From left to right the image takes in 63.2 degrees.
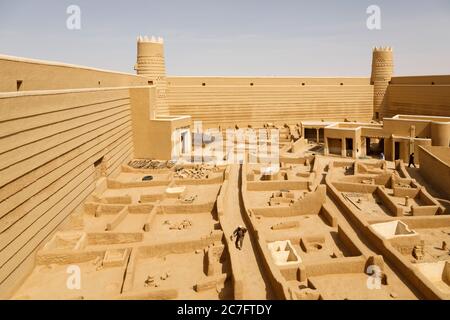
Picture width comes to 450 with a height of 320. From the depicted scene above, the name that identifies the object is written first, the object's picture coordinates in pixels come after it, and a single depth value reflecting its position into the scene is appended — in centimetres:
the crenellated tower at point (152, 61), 3199
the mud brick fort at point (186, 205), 1095
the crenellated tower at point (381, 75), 4214
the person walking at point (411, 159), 2518
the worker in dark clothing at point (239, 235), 1306
